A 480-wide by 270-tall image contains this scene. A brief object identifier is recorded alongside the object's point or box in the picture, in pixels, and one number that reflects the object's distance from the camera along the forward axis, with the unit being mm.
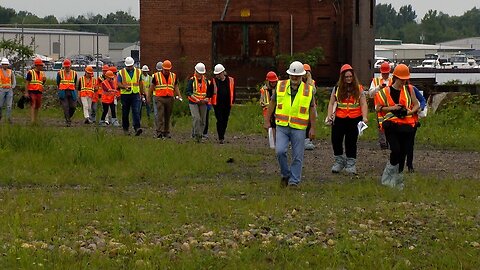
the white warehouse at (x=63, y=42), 63469
